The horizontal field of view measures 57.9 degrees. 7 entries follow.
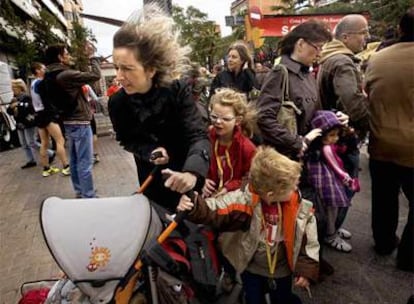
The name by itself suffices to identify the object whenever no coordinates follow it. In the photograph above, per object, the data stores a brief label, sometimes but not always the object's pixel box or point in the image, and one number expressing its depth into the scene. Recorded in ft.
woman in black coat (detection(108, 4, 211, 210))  5.97
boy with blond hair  6.52
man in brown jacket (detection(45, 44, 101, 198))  14.06
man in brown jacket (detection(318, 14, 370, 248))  8.88
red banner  39.09
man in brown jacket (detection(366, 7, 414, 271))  8.45
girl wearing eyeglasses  8.14
